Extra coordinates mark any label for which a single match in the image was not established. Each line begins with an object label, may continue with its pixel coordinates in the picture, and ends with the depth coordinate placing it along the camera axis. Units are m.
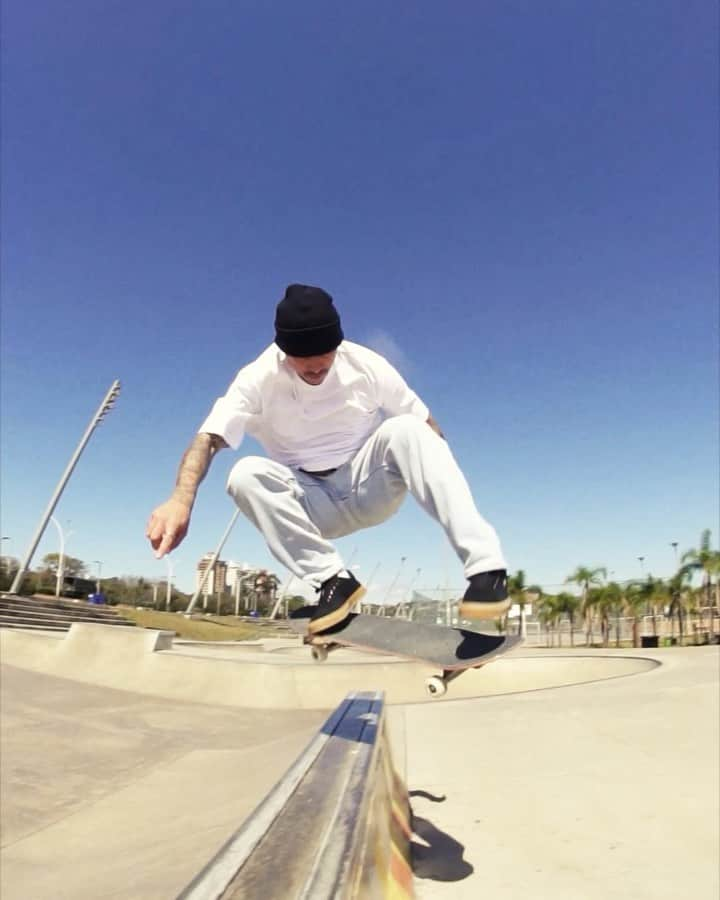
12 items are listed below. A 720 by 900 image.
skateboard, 2.54
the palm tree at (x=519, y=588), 53.72
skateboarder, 2.67
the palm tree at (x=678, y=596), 41.41
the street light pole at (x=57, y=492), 28.52
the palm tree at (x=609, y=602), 46.81
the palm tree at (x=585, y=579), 49.28
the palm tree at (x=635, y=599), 43.91
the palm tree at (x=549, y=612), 53.31
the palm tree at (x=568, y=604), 52.06
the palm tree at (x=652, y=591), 42.94
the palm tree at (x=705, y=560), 38.72
